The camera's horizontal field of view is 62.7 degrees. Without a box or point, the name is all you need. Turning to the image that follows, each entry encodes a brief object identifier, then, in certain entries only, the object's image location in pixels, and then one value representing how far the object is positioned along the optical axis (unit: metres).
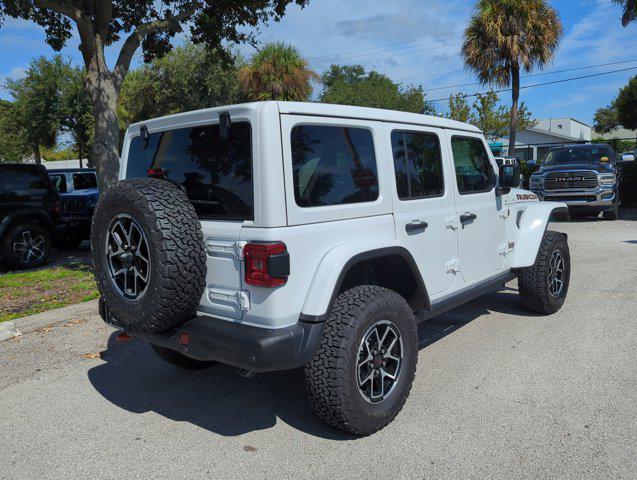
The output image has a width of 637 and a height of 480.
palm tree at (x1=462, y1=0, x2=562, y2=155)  17.23
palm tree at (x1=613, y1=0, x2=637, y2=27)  14.33
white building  42.81
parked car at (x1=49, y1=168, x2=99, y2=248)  10.90
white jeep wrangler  2.82
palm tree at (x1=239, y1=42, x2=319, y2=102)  20.64
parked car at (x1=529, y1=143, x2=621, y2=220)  13.00
